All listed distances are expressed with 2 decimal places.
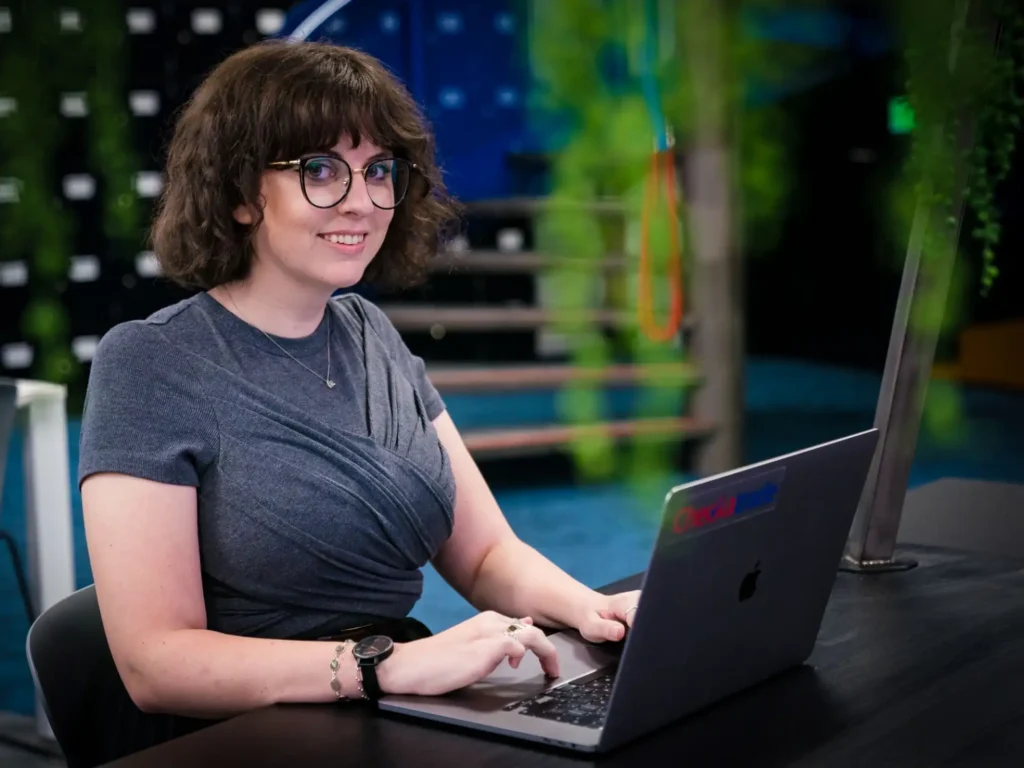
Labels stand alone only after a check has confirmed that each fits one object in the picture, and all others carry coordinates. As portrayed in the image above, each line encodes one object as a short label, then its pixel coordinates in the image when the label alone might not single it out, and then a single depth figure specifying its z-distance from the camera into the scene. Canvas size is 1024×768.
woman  2.63
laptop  2.29
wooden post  9.07
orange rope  9.33
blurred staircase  8.65
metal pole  3.21
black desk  2.32
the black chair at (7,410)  4.25
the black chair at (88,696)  2.72
